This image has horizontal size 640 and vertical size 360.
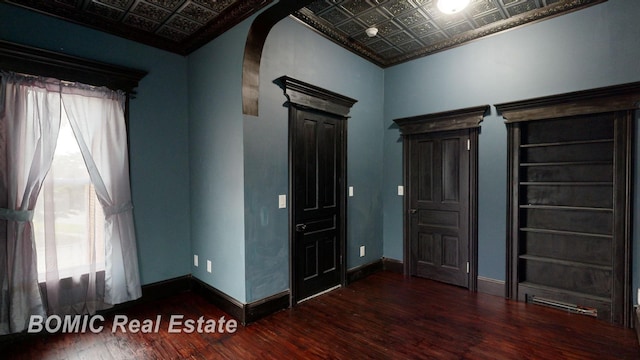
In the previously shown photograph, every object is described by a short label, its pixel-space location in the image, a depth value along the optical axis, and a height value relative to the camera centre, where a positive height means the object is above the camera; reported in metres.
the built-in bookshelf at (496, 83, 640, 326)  2.96 -0.30
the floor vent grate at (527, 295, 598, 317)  3.10 -1.41
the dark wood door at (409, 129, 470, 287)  3.91 -0.42
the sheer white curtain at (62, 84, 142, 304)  2.98 +0.05
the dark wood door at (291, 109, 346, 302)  3.41 -0.29
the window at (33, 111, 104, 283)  2.78 -0.36
